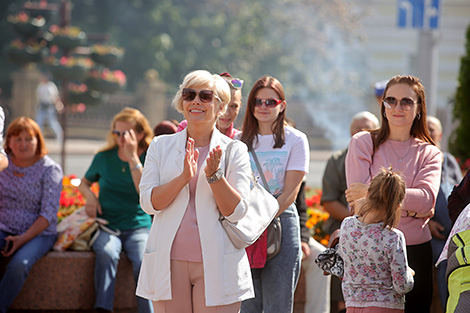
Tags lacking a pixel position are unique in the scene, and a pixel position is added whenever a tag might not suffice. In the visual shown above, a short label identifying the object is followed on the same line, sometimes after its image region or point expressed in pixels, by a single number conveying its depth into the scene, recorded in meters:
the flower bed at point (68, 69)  30.76
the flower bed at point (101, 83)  35.01
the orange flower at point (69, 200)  13.49
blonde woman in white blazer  7.01
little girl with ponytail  7.82
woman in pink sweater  8.54
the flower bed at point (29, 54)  32.19
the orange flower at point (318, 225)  13.62
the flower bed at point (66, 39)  29.20
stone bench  11.61
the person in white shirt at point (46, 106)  46.03
